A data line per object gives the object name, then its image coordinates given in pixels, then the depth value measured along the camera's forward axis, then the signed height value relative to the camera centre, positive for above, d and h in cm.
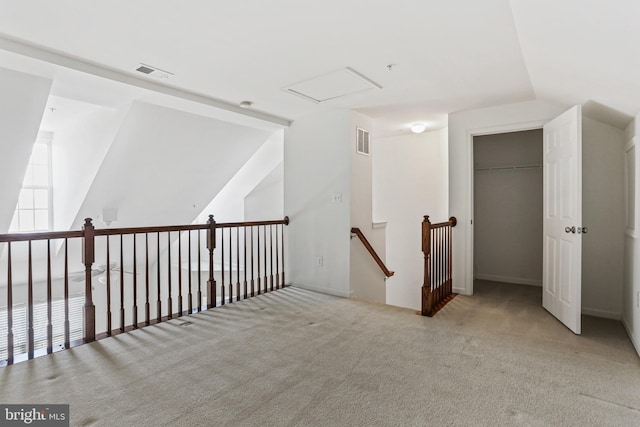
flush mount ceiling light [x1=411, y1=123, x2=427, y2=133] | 509 +127
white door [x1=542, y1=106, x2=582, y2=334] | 302 -6
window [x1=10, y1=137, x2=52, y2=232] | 528 +28
